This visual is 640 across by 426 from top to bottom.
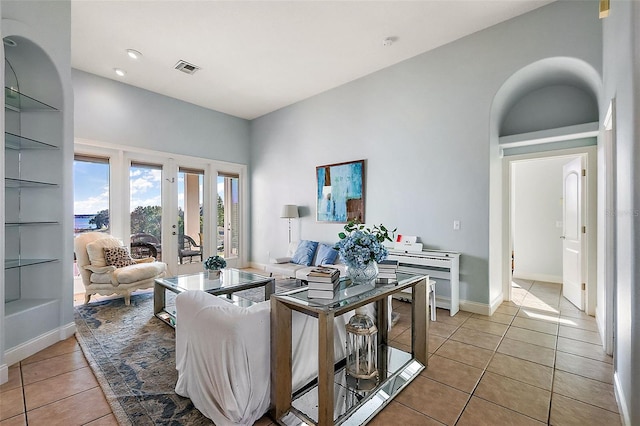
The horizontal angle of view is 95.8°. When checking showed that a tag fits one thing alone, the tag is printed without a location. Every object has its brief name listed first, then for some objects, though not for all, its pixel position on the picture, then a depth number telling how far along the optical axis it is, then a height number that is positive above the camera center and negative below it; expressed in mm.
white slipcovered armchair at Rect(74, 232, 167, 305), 3754 -733
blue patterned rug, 1761 -1207
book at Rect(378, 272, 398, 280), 2113 -460
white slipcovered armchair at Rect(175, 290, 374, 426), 1602 -858
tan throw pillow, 3906 -593
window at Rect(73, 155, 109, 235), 4422 +324
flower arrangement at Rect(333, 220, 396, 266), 1942 -248
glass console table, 1524 -994
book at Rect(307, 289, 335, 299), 1680 -477
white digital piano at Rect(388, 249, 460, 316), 3451 -665
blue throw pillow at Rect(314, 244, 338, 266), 4543 -686
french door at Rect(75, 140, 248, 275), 4656 +190
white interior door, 3607 -292
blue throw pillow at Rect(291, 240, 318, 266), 4820 -681
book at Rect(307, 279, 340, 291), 1677 -426
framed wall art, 4617 +346
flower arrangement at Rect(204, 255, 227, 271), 3600 -630
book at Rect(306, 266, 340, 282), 1678 -370
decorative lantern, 1984 -1007
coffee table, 3154 -813
